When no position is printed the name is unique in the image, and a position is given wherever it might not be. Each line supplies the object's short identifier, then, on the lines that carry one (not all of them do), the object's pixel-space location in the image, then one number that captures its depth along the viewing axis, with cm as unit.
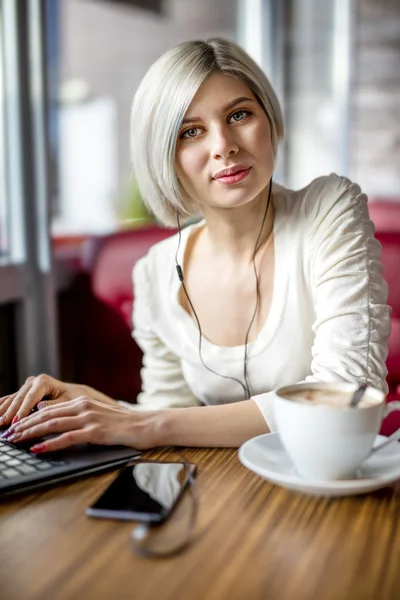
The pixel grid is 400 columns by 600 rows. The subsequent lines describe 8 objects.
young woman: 124
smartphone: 77
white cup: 77
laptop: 86
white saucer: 80
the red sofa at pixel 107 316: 226
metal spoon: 83
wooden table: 64
